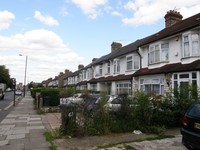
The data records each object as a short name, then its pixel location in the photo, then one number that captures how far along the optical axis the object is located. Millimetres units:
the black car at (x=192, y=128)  4547
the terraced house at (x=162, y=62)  10889
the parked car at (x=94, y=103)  6700
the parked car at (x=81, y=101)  6686
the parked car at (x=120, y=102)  7136
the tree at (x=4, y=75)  54034
